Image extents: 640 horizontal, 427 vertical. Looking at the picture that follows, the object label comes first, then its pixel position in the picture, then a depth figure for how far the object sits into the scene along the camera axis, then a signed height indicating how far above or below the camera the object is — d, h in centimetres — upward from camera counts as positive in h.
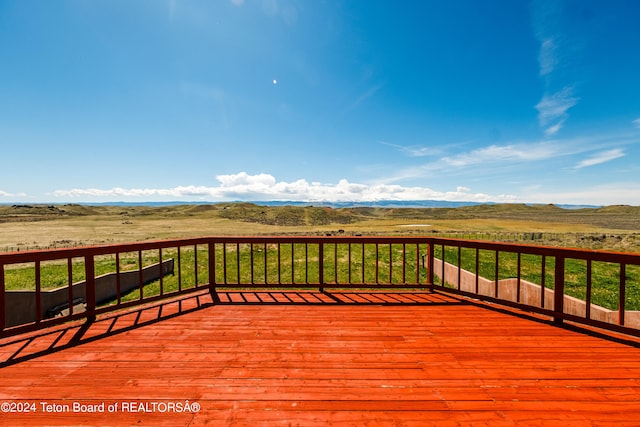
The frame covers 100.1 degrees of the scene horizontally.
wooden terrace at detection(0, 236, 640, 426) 204 -158
